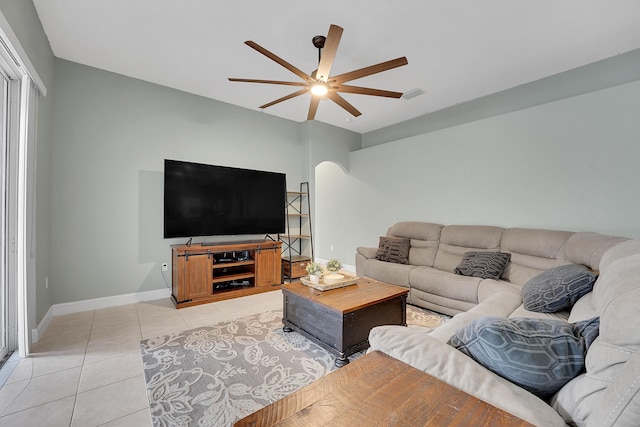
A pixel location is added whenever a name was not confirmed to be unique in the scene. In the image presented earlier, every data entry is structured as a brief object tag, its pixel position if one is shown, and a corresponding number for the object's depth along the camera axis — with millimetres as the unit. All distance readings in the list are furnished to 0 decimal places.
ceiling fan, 2068
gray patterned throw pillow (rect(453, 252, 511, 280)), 3115
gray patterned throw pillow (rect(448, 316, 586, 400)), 891
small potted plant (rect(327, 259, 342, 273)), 2978
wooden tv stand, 3463
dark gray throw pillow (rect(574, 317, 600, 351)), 924
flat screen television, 3619
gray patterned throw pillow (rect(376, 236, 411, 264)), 4027
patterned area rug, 1720
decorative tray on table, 2680
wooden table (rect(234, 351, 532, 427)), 725
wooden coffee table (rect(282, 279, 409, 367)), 2221
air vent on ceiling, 3768
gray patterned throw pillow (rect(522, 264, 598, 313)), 1914
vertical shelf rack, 4970
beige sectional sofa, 694
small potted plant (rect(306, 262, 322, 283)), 2817
